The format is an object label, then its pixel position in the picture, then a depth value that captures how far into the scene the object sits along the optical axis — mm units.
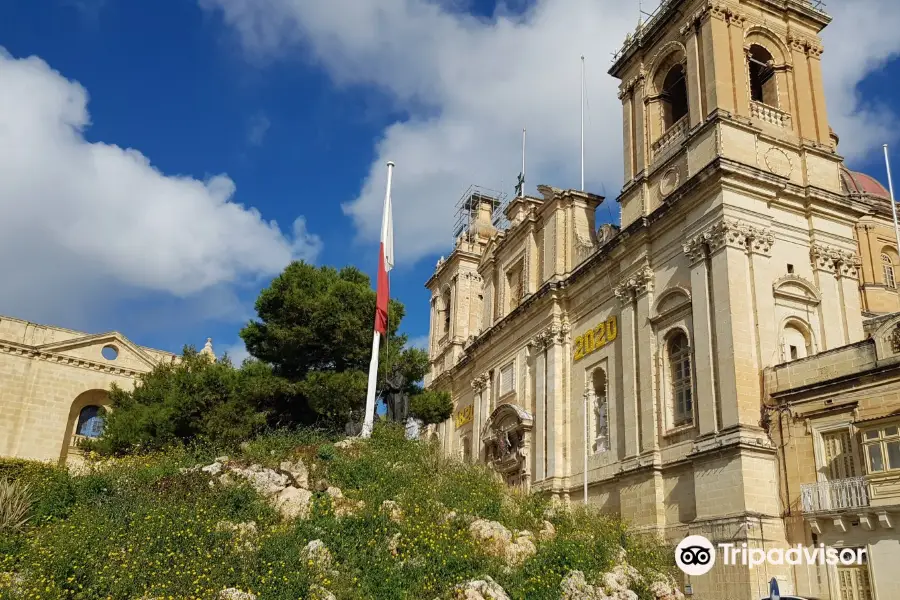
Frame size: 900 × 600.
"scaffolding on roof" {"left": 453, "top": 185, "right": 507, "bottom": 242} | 44250
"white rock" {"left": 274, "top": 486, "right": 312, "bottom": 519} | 17719
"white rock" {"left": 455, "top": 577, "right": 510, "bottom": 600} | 14266
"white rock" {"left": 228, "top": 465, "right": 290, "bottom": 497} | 18594
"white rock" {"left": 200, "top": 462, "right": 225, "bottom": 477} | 18953
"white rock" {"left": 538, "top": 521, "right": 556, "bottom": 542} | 18266
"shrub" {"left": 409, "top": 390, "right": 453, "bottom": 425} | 30312
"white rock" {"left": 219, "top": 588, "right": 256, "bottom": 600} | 13219
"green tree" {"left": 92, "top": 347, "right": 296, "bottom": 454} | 24625
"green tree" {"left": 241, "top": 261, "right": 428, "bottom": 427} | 26297
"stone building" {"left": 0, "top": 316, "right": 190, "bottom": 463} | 35375
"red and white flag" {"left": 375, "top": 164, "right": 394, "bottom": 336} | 26031
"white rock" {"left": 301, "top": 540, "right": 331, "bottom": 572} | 14789
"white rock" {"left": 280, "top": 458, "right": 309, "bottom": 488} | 19266
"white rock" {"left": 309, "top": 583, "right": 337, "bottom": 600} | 13484
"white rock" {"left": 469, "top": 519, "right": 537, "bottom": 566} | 16641
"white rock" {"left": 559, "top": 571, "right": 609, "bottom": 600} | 15133
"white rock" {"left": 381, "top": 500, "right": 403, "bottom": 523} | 17547
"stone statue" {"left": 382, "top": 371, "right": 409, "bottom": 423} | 29203
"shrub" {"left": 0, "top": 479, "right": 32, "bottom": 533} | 15906
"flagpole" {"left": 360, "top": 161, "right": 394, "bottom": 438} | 23859
